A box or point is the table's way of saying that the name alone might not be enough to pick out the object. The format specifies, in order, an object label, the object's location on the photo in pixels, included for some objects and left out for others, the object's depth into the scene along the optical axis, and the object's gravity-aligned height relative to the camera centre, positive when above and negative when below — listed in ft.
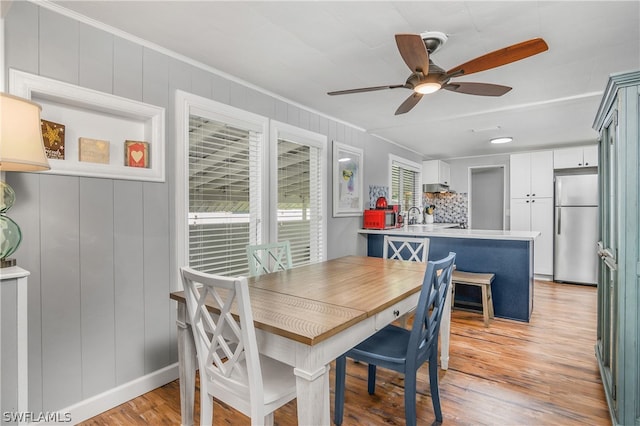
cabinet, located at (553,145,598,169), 16.83 +2.75
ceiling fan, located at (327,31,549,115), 5.28 +2.64
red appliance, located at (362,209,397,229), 14.38 -0.37
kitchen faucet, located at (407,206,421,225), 19.95 -0.47
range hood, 21.03 +1.49
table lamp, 4.28 +0.88
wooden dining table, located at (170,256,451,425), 3.99 -1.45
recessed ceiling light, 15.88 +3.45
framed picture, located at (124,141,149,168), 7.06 +1.24
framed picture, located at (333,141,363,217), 13.05 +1.27
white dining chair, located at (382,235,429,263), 9.62 -1.06
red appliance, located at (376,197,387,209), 14.82 +0.34
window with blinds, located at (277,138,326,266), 10.86 +0.39
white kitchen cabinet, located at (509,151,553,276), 17.71 +0.60
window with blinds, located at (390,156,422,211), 17.93 +1.62
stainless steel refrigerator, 16.15 -0.93
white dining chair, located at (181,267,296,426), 4.01 -2.12
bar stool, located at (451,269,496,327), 10.94 -2.44
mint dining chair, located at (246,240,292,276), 7.92 -1.20
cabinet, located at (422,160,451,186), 20.88 +2.46
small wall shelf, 5.86 +1.85
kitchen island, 11.53 -1.84
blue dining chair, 5.32 -2.44
